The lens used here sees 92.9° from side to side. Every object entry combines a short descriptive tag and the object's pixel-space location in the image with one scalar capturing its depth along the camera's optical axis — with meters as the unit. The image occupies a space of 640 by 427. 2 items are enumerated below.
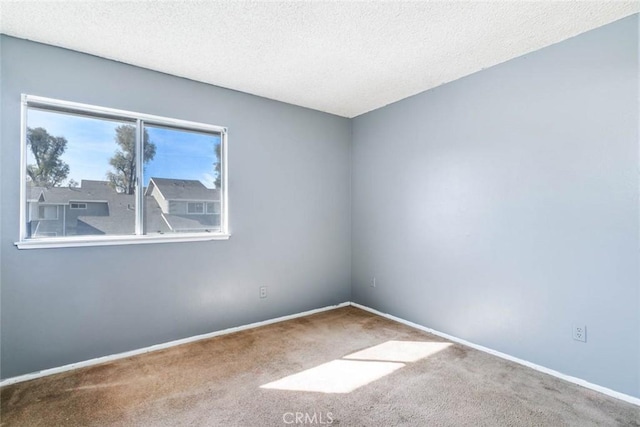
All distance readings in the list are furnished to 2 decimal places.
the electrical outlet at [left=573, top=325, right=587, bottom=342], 2.10
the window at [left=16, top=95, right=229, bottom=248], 2.28
